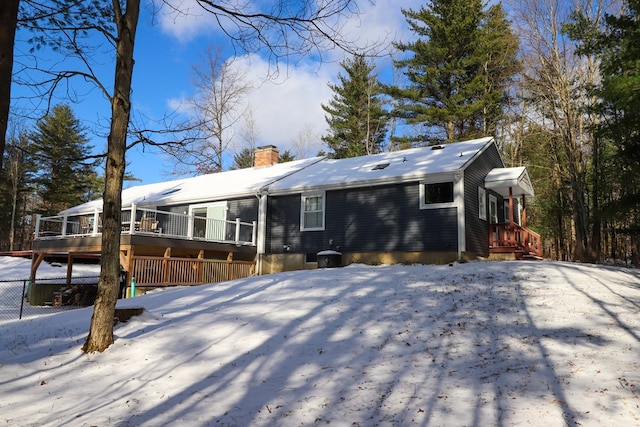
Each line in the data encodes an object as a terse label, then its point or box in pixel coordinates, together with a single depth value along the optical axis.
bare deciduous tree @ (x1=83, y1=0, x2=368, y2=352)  6.20
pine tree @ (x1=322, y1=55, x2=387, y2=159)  33.12
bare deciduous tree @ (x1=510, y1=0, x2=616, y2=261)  19.53
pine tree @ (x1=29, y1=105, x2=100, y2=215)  35.06
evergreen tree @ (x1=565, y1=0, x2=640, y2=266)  10.78
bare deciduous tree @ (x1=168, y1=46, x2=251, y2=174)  30.73
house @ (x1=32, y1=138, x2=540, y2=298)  14.28
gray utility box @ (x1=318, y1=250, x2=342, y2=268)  15.07
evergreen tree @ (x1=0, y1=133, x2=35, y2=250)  33.06
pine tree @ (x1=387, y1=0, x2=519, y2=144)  26.48
